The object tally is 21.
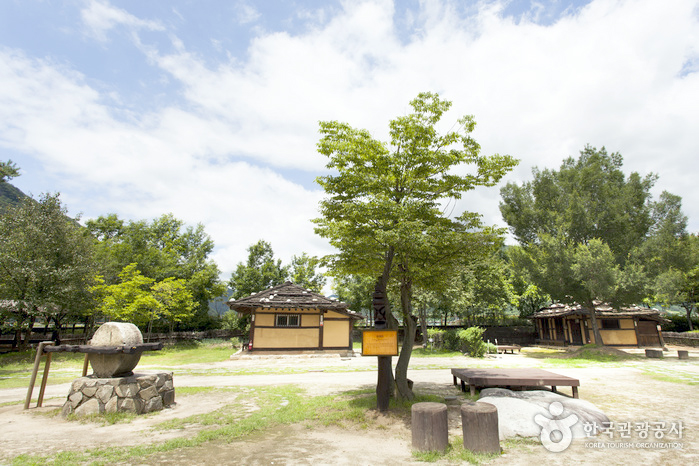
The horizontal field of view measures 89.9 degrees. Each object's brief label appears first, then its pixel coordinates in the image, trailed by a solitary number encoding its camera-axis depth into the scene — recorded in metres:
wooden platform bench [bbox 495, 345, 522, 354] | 22.81
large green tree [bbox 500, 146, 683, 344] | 20.28
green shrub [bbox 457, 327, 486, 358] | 20.30
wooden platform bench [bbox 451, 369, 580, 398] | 8.03
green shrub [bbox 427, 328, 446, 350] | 25.53
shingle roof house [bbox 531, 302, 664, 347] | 25.36
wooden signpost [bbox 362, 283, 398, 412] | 7.43
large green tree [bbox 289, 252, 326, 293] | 43.34
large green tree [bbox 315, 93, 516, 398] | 8.14
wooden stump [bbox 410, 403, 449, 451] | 5.24
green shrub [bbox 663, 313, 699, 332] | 33.12
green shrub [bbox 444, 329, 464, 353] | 23.53
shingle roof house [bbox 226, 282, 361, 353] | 22.39
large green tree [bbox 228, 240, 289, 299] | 40.47
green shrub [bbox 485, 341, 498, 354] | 21.52
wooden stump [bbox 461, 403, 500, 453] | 5.10
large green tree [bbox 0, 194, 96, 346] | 18.94
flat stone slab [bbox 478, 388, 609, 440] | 5.99
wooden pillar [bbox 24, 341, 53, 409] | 7.83
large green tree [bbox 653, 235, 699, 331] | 20.83
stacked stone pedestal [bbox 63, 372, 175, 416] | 7.41
